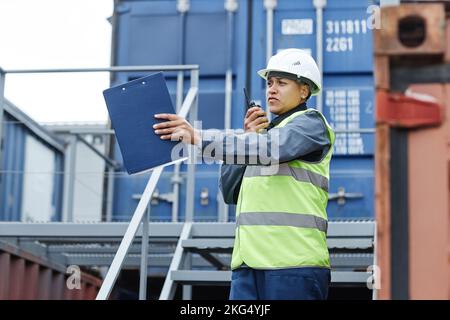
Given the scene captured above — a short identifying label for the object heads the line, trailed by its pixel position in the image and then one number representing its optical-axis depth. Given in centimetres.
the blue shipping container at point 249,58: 1547
